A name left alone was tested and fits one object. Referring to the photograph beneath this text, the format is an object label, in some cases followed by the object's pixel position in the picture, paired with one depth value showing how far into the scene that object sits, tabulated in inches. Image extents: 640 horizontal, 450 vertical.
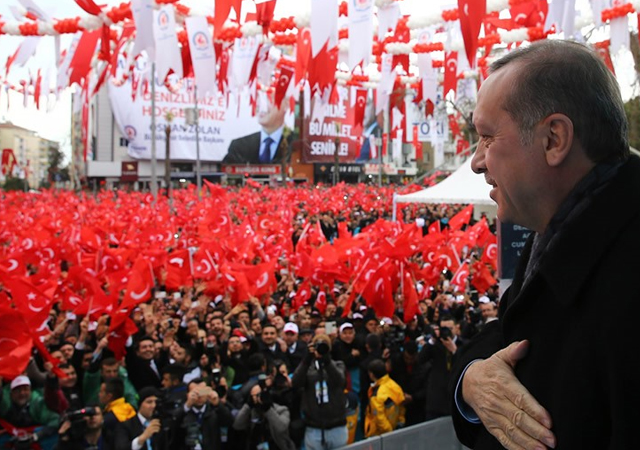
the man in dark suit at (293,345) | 291.6
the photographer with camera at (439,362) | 218.4
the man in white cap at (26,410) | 216.2
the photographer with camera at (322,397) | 219.8
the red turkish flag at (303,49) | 472.4
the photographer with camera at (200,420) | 209.2
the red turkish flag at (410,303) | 335.0
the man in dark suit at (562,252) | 37.8
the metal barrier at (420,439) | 146.2
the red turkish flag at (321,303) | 372.2
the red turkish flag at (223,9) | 357.4
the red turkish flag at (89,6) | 403.9
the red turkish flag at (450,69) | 540.1
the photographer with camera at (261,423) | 216.5
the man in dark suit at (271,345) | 289.3
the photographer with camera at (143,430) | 195.6
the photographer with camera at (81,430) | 184.5
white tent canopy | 524.4
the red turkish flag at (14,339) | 210.4
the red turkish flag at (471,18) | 334.6
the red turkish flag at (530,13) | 428.8
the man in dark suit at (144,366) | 268.8
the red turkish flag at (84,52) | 473.4
